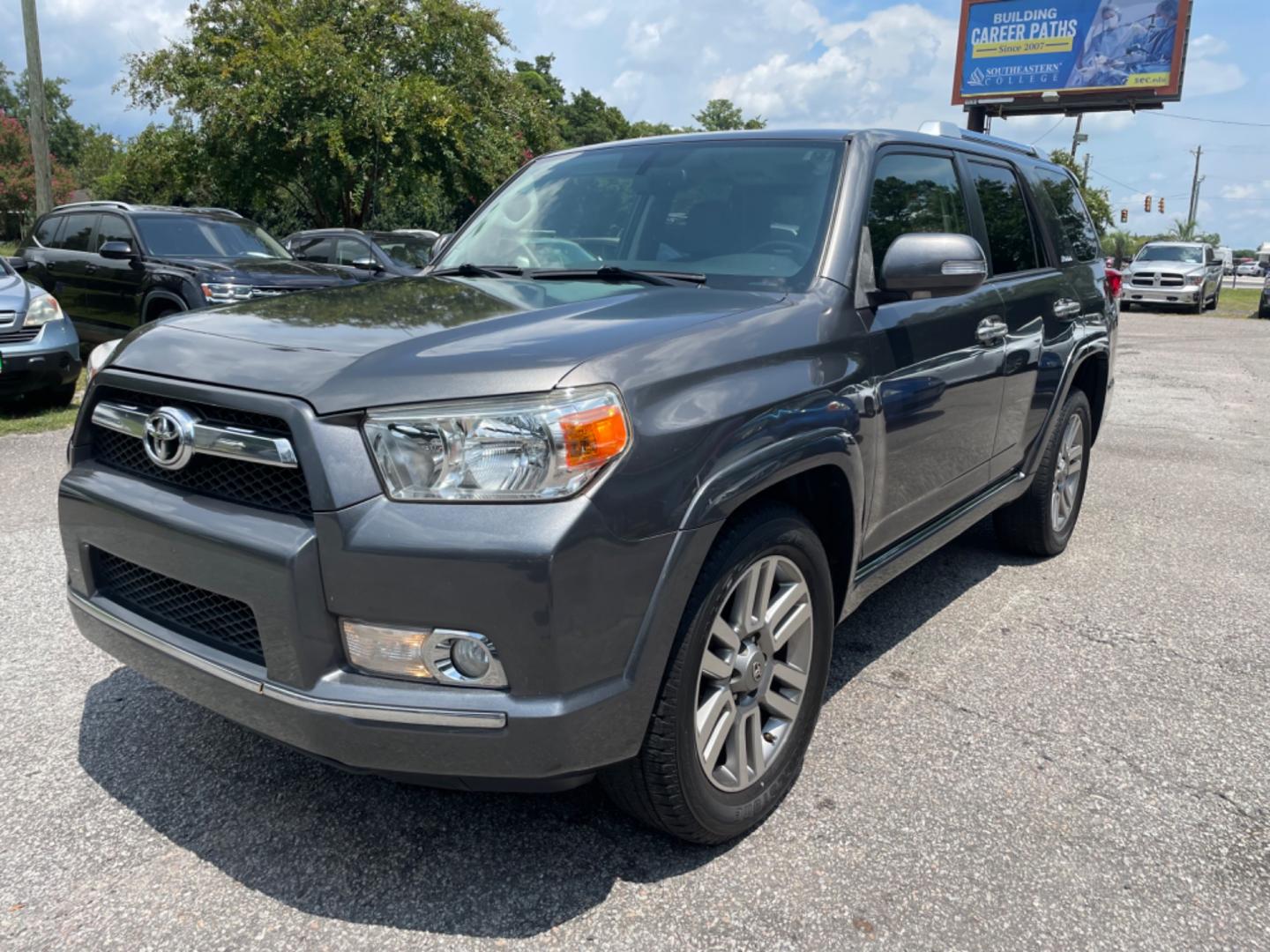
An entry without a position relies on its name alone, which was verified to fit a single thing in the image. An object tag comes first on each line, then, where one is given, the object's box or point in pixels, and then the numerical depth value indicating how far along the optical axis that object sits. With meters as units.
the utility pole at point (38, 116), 14.94
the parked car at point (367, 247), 12.02
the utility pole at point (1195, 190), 83.06
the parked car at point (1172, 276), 24.58
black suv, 8.88
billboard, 33.28
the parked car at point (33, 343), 7.68
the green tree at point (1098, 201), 55.69
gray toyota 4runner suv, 2.06
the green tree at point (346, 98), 15.66
